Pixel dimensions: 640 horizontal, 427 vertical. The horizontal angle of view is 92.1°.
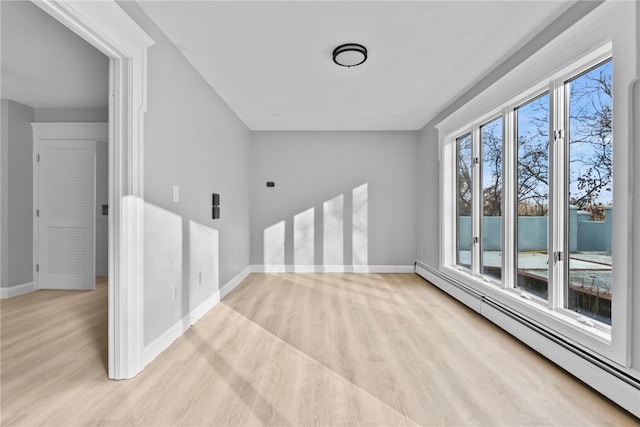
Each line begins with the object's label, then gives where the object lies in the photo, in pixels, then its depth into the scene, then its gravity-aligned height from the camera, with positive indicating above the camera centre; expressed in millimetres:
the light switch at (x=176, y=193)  2678 +188
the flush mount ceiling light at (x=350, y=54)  2725 +1459
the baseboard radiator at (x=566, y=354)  1694 -960
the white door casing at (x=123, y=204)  2014 +69
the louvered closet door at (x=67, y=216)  4430 -19
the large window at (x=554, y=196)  2102 +156
